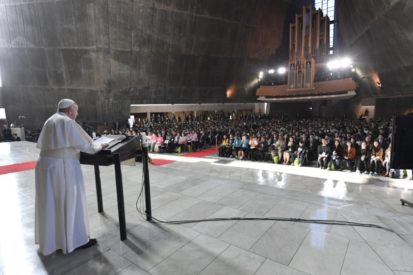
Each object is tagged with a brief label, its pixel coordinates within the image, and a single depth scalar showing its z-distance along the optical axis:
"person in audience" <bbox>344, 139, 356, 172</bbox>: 7.71
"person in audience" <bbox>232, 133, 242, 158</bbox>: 10.41
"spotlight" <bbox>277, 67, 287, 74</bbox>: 26.75
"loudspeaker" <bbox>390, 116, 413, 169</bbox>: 3.87
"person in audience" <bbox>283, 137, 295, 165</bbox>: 8.96
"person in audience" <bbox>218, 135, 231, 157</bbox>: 10.81
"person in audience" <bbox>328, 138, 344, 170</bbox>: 7.84
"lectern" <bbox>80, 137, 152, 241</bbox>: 3.01
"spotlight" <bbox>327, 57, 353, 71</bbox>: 20.15
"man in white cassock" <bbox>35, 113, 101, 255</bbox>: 2.77
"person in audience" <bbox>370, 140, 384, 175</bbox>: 7.23
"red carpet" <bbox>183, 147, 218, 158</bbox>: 11.21
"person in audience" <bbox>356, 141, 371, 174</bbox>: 7.42
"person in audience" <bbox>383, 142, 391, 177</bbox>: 6.96
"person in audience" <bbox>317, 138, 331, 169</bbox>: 8.09
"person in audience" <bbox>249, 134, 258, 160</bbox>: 9.95
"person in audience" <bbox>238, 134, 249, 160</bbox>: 10.16
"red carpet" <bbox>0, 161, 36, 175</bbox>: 7.41
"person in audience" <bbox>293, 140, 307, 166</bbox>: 8.66
